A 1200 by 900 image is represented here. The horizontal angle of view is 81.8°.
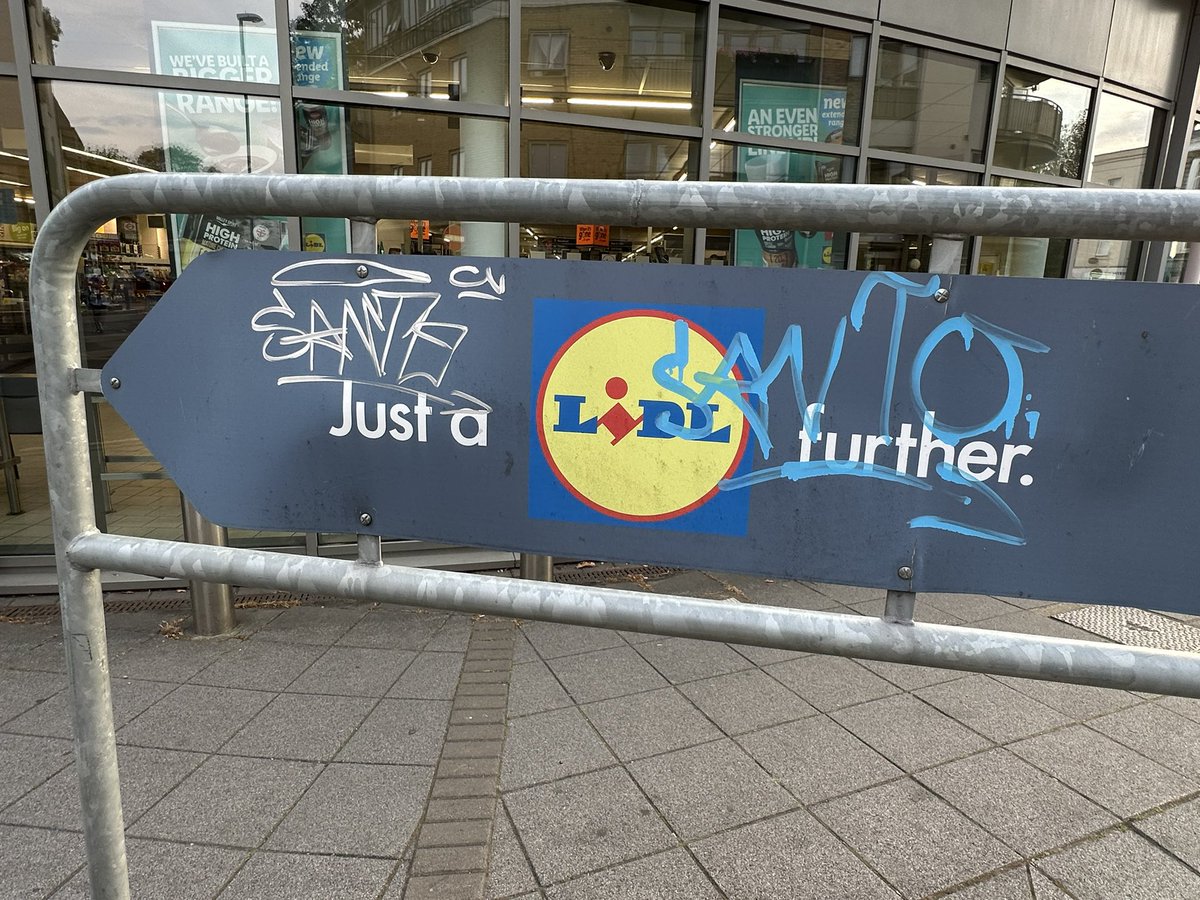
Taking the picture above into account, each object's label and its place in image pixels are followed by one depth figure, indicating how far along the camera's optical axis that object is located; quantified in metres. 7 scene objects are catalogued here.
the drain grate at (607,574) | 4.86
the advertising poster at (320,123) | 4.45
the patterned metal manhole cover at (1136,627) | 4.13
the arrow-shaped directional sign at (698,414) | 1.11
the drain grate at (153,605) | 4.20
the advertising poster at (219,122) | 4.35
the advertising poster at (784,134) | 5.39
